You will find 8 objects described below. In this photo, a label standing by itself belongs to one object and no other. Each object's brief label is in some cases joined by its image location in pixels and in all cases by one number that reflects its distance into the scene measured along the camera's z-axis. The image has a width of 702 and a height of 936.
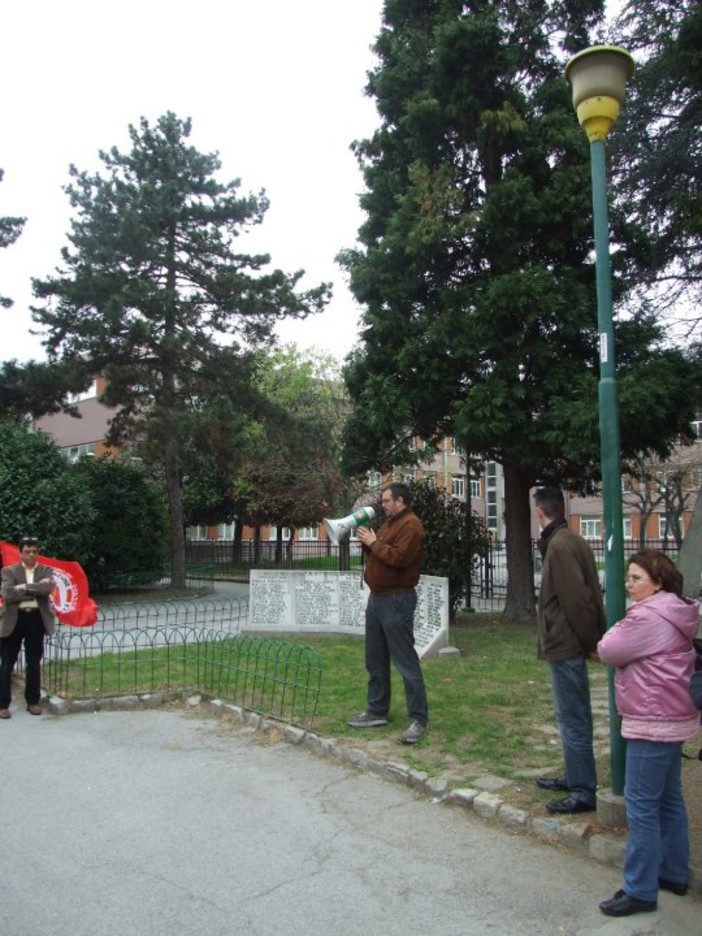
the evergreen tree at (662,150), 12.20
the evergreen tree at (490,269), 12.65
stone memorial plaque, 12.64
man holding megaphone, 6.18
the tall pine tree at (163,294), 21.22
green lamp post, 4.45
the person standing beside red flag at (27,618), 7.80
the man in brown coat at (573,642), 4.71
